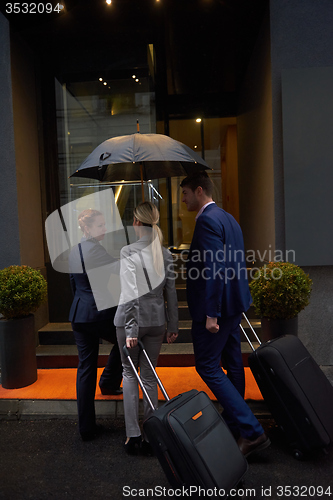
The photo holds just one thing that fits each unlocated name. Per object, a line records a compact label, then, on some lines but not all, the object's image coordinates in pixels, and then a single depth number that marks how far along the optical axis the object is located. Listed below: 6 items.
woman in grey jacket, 2.88
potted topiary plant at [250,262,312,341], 3.65
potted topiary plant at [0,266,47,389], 4.05
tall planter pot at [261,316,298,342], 3.75
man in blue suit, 2.79
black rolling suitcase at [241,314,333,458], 2.76
